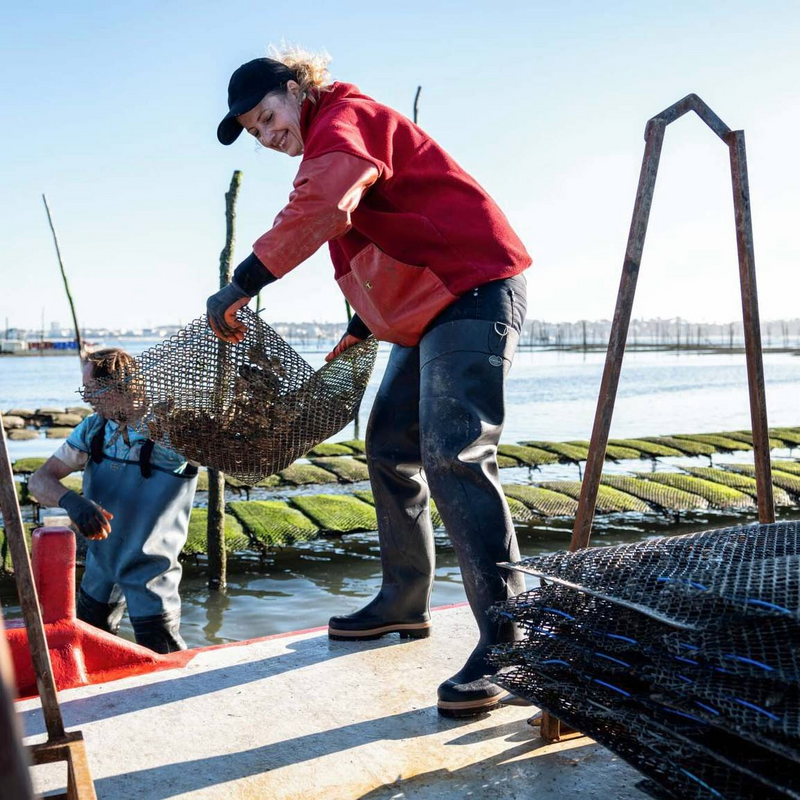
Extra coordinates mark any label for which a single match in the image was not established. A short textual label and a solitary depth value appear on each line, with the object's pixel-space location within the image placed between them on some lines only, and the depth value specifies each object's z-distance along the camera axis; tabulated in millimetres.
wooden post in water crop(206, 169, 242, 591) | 6902
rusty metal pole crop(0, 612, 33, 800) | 548
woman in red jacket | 2391
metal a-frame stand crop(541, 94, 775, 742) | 2391
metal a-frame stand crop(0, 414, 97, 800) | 1818
